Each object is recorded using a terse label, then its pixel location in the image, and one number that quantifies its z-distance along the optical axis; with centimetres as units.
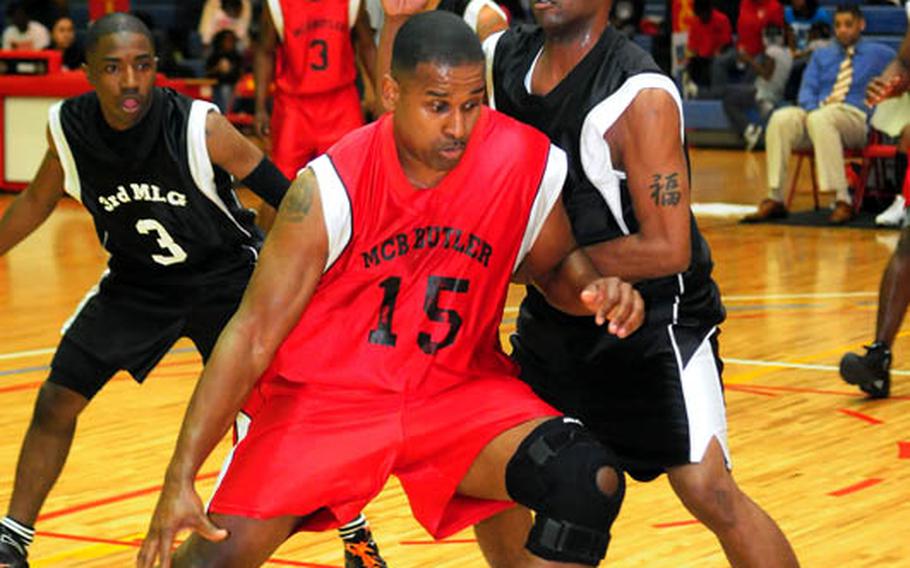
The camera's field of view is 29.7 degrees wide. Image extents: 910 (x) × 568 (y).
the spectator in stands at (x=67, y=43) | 1770
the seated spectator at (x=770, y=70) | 1667
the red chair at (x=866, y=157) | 1241
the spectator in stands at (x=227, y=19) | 1899
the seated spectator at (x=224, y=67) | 1834
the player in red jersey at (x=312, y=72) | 905
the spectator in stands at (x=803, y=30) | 1633
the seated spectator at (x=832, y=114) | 1244
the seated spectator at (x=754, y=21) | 1684
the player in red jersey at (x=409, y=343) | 332
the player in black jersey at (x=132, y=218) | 458
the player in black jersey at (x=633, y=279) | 368
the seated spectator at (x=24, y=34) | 1817
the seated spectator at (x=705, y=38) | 1830
